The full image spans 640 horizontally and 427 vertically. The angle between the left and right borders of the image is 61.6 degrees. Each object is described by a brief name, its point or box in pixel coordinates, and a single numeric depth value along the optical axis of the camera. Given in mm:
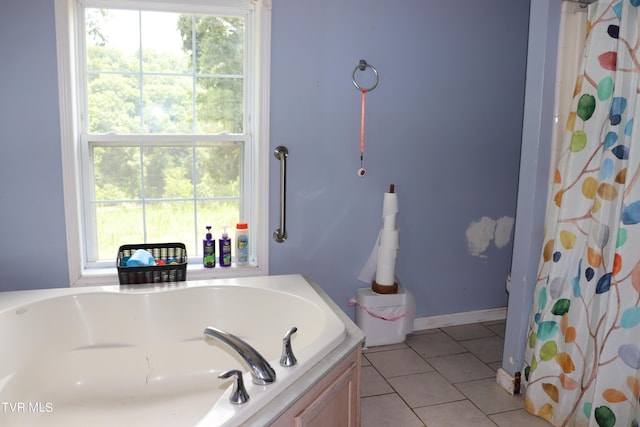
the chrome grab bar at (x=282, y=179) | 2803
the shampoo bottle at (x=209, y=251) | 2816
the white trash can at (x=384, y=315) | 3027
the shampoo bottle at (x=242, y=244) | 2854
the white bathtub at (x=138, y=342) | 2209
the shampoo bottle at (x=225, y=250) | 2836
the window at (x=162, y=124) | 2611
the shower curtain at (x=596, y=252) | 2000
